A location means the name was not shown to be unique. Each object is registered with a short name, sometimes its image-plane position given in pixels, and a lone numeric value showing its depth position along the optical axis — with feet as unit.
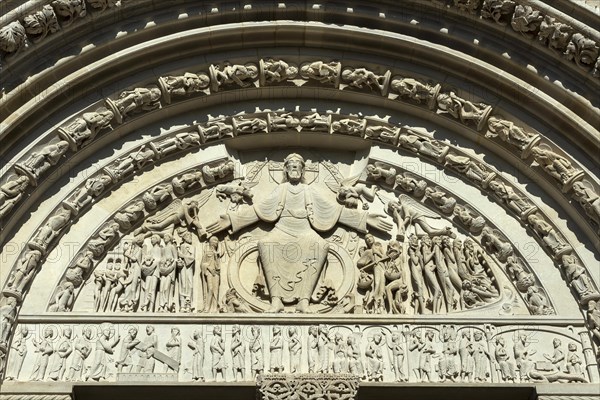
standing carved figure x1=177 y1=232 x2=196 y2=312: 33.65
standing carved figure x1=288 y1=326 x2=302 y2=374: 32.22
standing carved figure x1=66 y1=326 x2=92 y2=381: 31.66
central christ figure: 34.35
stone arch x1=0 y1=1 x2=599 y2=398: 34.06
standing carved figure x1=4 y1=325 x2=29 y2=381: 31.40
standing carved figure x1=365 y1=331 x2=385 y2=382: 32.14
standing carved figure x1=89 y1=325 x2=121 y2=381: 31.76
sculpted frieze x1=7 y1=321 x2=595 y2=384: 31.86
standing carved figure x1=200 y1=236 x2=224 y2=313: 33.82
